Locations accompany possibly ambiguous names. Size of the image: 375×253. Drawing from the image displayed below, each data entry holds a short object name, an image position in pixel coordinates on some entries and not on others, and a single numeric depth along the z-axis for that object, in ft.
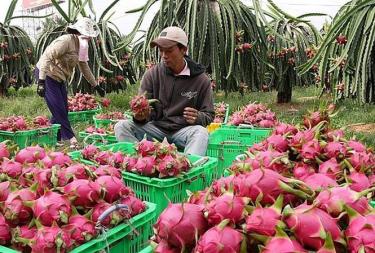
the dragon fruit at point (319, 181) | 4.88
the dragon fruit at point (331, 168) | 5.53
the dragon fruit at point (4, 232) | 5.09
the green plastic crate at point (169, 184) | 7.66
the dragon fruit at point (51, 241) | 4.63
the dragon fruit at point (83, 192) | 5.42
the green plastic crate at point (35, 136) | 14.24
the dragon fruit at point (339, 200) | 3.87
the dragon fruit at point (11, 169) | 6.51
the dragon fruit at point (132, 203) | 5.85
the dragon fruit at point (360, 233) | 3.43
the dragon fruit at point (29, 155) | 7.00
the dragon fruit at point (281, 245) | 3.28
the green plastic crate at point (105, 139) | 12.69
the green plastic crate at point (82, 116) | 20.61
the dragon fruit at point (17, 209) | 5.14
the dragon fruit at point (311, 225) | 3.44
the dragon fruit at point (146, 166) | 7.80
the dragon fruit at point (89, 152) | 9.02
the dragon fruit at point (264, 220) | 3.55
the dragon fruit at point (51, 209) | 4.96
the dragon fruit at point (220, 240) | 3.46
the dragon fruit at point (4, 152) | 7.37
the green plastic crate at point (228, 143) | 10.87
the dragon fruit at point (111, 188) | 5.79
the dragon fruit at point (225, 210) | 3.79
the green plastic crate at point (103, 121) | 16.21
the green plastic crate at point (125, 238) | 5.01
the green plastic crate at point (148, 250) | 4.28
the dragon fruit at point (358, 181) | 5.26
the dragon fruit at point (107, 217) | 5.34
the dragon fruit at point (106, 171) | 6.31
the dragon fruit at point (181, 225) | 3.77
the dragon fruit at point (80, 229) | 4.90
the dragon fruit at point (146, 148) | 8.23
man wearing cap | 11.09
